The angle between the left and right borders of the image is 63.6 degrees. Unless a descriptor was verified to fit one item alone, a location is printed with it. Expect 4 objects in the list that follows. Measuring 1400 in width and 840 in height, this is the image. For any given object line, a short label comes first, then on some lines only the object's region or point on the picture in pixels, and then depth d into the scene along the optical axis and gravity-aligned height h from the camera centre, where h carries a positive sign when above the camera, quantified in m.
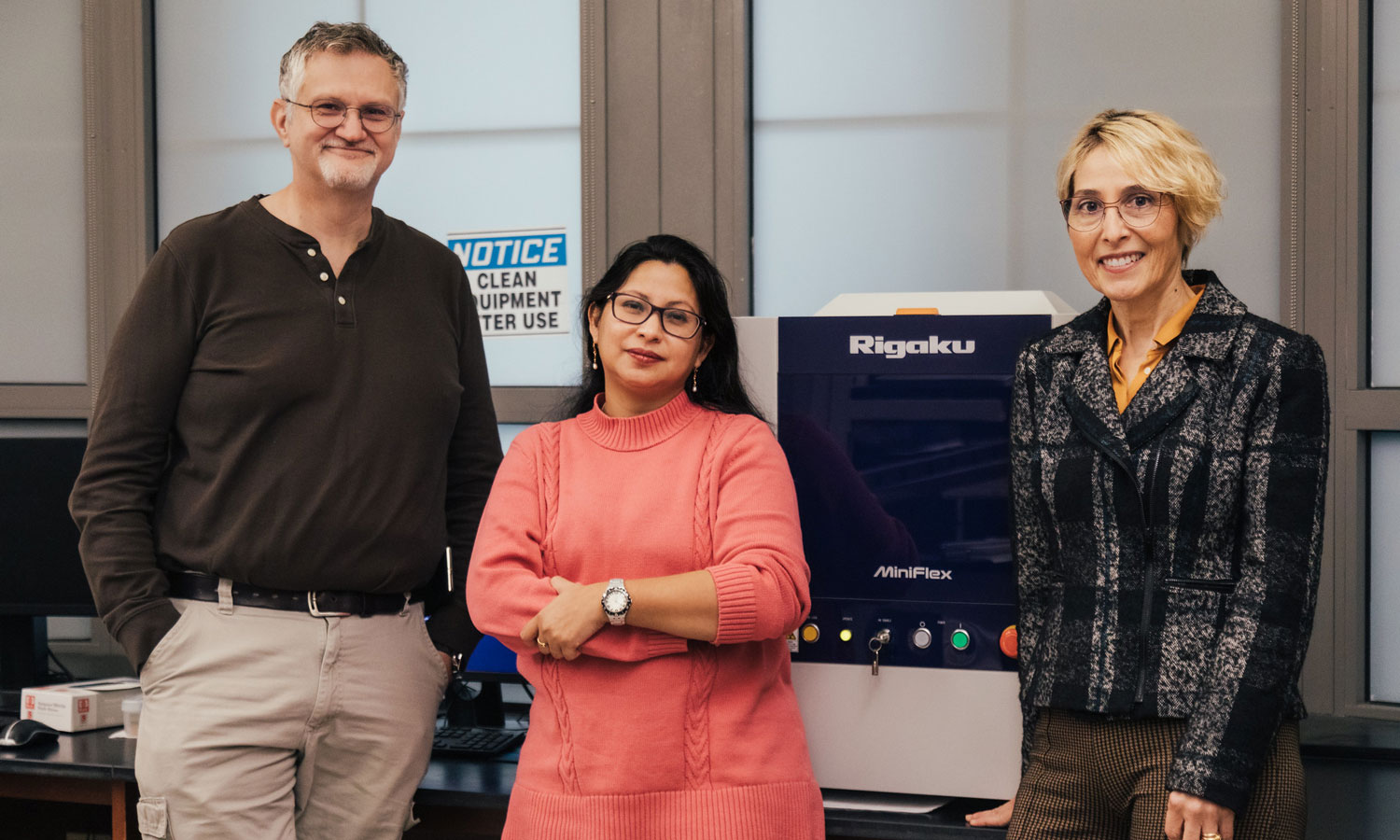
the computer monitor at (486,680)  2.23 -0.55
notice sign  2.73 +0.30
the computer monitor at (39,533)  2.50 -0.29
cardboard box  2.20 -0.60
